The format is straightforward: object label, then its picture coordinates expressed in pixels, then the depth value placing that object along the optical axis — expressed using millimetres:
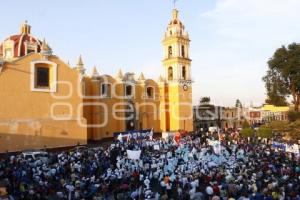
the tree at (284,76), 27165
